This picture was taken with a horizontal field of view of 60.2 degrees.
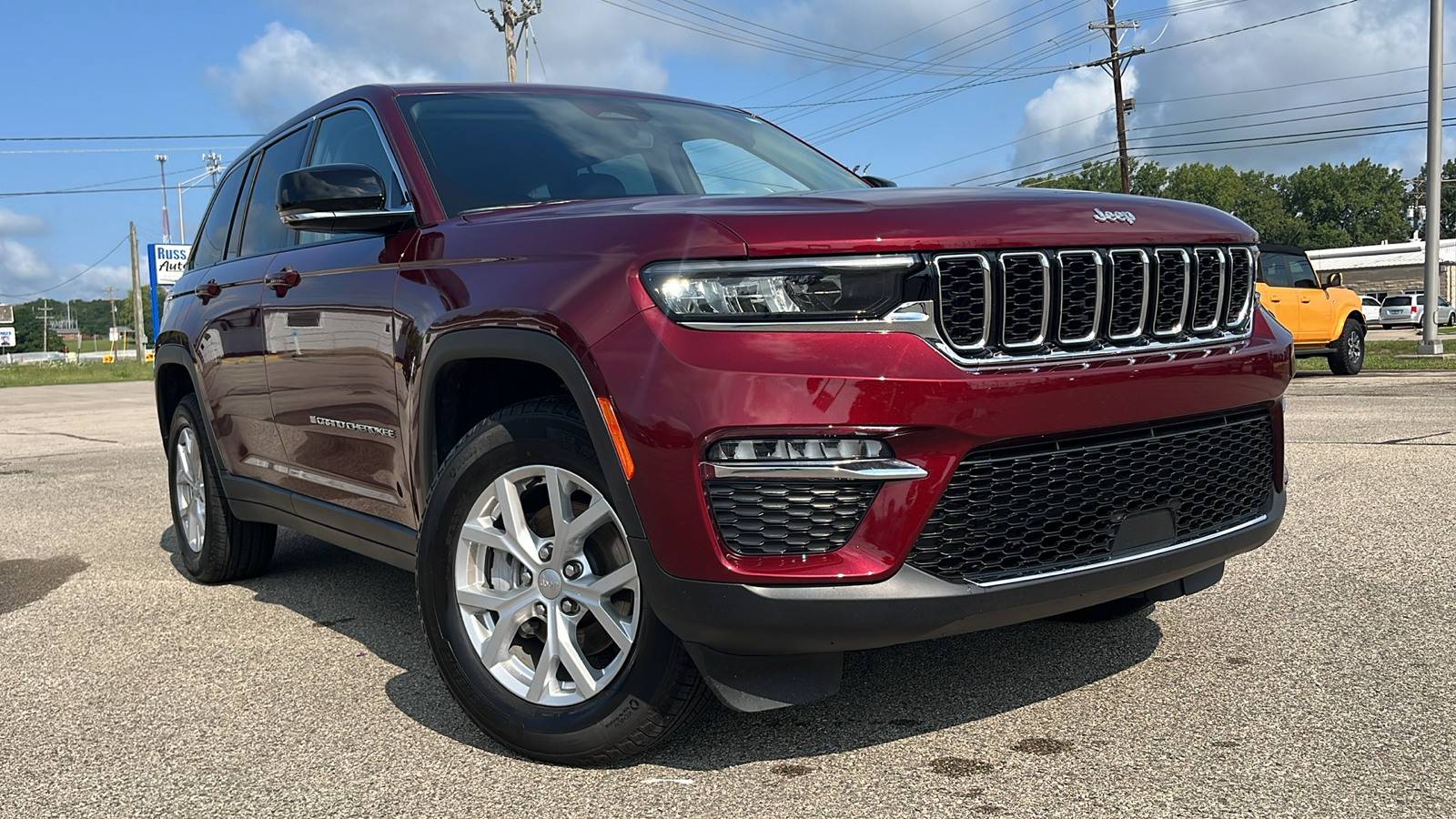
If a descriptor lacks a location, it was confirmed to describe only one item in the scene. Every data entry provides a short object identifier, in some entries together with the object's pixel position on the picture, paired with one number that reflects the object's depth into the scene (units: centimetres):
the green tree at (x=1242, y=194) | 12288
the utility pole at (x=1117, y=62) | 3953
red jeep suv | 252
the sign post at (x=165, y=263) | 3731
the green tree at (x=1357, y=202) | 12556
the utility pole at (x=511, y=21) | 3359
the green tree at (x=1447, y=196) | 11381
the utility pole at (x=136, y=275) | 5611
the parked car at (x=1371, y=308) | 5812
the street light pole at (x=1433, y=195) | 2109
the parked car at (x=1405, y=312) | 5394
